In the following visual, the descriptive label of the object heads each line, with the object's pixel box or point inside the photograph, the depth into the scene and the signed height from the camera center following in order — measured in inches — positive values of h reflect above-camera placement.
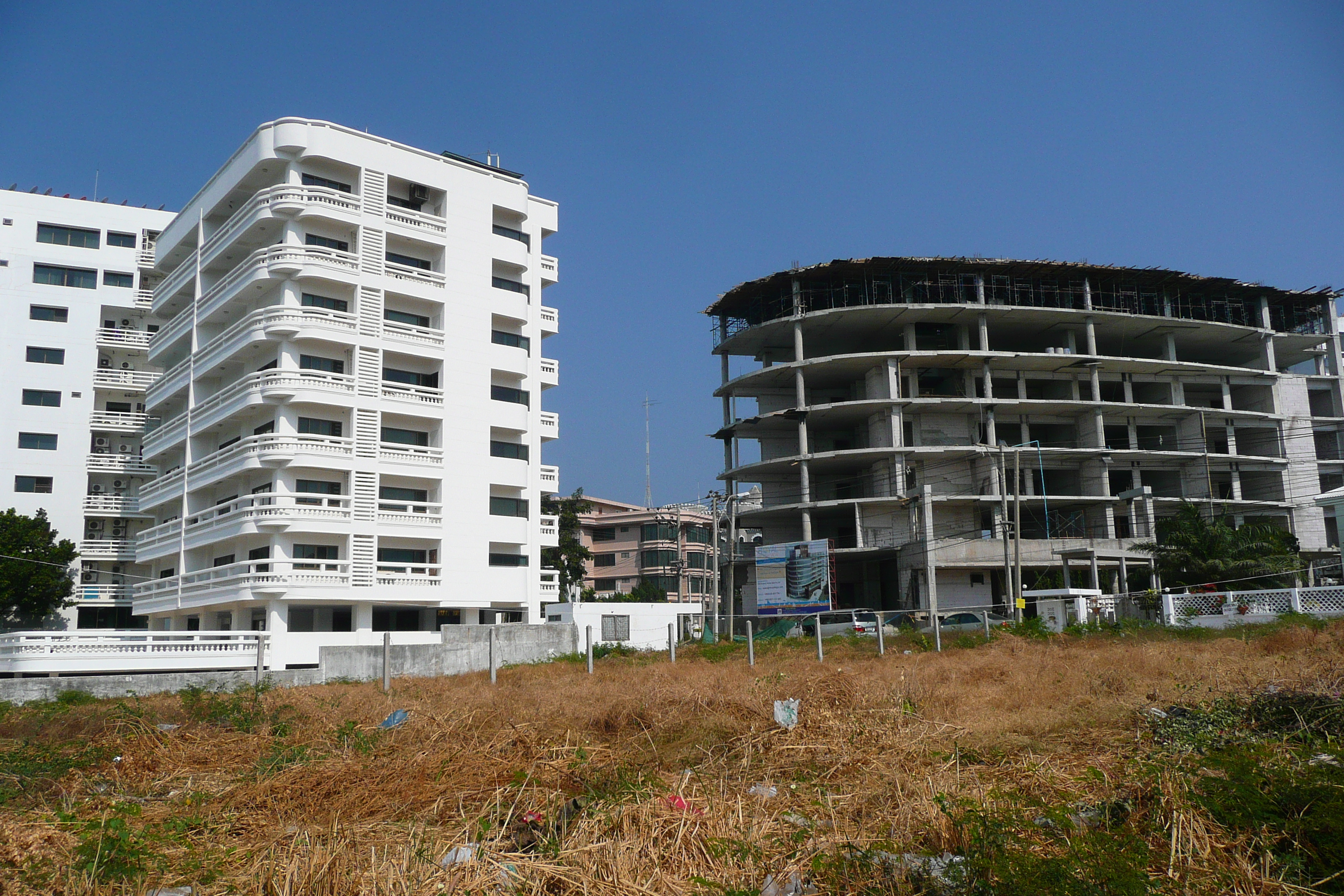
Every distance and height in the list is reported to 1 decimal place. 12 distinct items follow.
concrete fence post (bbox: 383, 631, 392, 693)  879.1 -64.0
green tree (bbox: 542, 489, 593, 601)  2581.2 +106.3
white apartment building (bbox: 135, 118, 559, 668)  1354.6 +299.4
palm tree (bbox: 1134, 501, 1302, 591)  1424.7 +28.6
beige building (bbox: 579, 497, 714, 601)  3213.6 +144.5
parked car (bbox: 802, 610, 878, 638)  1700.3 -76.3
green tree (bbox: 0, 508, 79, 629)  1667.1 +66.9
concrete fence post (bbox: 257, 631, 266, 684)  954.7 -55.0
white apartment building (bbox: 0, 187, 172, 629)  1860.2 +464.2
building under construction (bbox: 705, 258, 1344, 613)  2281.0 +422.6
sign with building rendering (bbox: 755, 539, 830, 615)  2105.1 +17.6
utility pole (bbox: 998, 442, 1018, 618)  1601.9 +105.8
